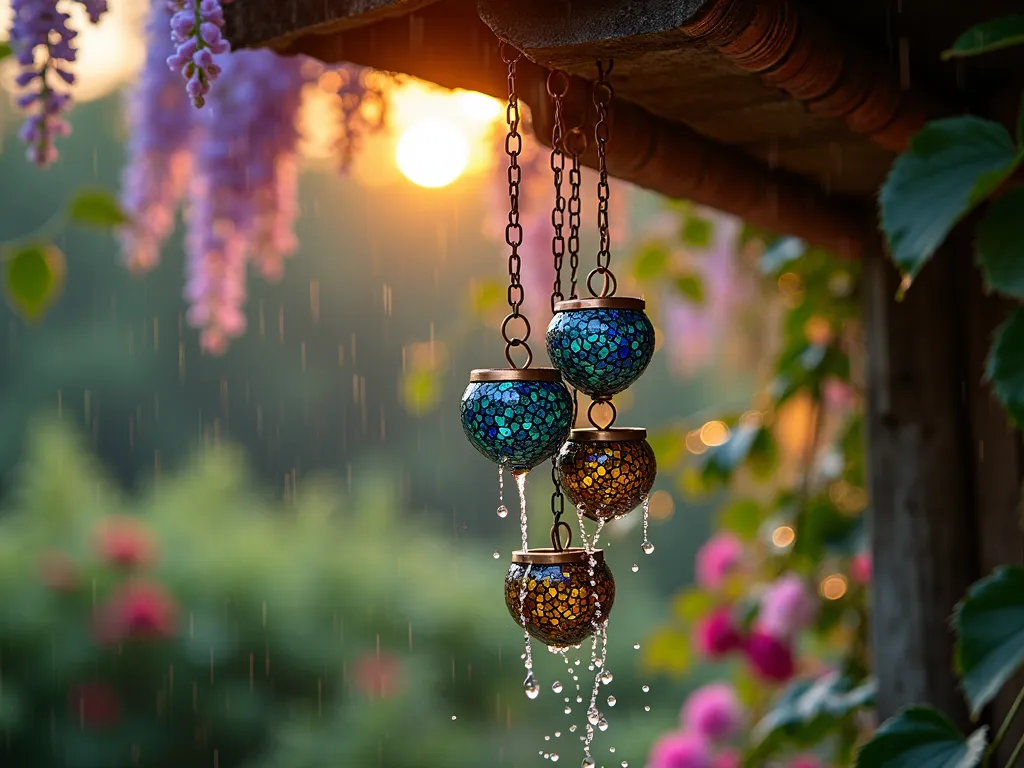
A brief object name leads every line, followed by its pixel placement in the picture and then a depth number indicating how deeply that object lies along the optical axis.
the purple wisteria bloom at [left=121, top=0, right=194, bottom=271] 1.49
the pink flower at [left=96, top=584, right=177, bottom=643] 2.90
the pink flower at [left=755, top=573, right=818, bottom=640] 1.61
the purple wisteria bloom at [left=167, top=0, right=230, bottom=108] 0.63
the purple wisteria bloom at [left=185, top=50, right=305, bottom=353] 1.38
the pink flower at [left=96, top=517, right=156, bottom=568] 2.93
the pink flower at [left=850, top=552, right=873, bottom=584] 1.61
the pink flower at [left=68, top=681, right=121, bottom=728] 2.85
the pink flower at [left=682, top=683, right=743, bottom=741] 1.81
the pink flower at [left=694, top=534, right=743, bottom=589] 1.89
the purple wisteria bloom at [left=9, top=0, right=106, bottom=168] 0.78
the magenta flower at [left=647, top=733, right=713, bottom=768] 1.79
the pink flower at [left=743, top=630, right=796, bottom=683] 1.62
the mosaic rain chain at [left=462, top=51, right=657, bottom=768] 0.66
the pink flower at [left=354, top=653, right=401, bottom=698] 3.29
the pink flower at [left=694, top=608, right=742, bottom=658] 1.71
